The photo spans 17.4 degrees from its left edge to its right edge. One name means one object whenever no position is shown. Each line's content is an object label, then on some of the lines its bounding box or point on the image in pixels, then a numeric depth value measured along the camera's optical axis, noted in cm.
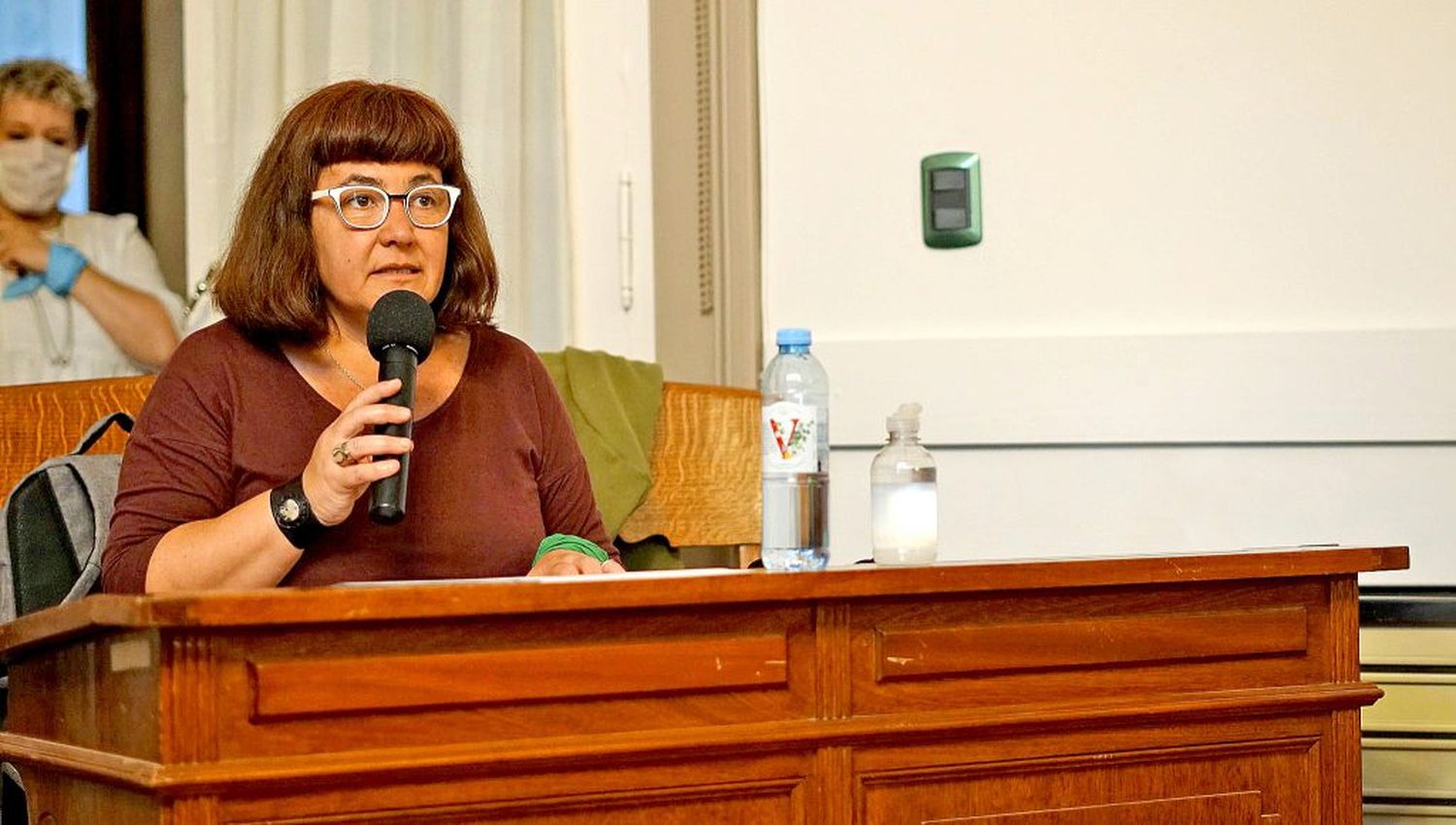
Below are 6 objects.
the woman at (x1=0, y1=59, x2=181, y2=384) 493
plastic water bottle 392
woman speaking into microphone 405
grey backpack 415
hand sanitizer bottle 397
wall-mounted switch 479
